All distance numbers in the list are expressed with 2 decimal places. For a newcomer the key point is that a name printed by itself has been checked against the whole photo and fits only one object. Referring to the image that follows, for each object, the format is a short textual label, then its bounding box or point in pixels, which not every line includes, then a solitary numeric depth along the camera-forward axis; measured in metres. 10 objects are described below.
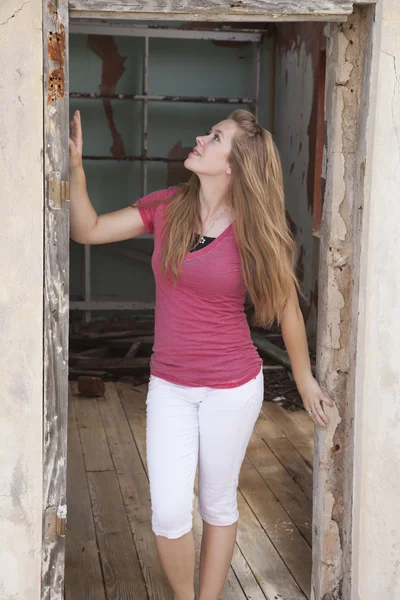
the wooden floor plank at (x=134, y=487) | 3.63
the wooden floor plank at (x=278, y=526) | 3.75
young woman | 2.90
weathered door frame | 2.72
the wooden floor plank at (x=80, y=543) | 3.52
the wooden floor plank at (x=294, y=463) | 4.79
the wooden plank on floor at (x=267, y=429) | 5.64
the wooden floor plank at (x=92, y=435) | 5.06
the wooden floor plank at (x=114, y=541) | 3.53
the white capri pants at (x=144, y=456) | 3.53
